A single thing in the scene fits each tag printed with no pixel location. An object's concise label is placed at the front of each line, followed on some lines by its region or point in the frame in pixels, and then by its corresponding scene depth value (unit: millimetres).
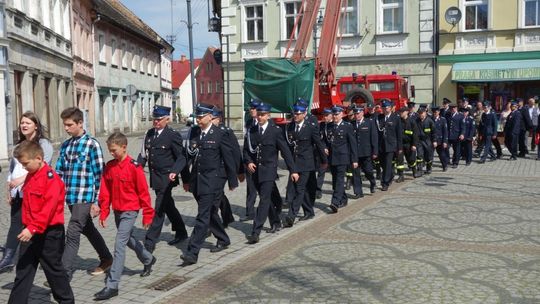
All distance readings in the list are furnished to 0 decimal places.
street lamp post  17734
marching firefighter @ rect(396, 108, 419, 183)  13453
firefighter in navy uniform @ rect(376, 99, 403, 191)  12008
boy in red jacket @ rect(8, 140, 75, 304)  4574
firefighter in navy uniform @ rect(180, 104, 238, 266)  6660
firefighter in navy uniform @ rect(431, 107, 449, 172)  15203
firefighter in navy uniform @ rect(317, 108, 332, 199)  10362
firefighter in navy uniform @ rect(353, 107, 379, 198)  11352
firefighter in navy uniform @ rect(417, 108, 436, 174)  14312
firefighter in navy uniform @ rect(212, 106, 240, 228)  6995
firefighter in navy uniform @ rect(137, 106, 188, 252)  7031
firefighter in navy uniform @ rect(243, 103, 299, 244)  7676
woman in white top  5852
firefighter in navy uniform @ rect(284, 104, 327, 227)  8695
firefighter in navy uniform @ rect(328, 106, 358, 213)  9680
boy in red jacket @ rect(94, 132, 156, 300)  5559
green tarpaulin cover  15086
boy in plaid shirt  5652
